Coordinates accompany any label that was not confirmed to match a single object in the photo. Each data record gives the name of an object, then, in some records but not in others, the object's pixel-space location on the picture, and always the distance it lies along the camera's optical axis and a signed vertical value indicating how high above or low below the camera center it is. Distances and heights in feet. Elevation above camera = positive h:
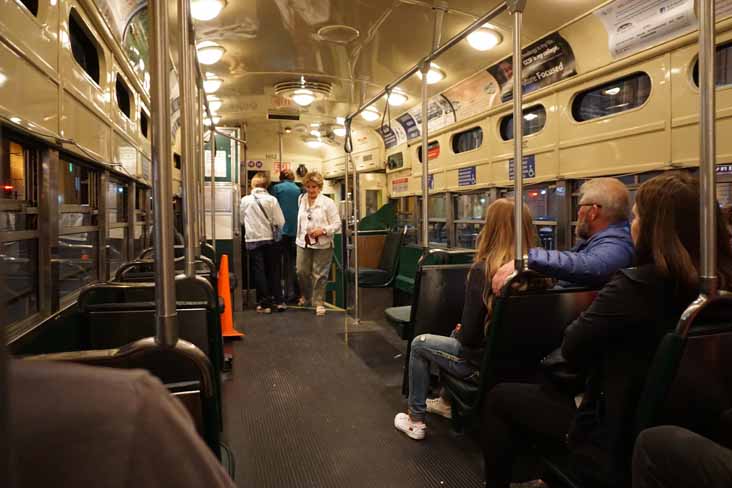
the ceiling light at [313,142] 35.65 +6.45
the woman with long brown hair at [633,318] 4.98 -0.95
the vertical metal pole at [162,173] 3.48 +0.42
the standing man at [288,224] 22.52 +0.30
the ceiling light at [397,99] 24.33 +6.59
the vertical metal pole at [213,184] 15.75 +1.55
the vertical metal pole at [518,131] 6.46 +1.27
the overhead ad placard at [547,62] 14.87 +5.19
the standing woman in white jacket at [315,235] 19.58 -0.19
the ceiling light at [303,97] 22.35 +6.23
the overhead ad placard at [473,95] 19.29 +5.48
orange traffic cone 15.92 -2.12
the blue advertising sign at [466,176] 20.52 +2.20
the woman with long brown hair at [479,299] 7.80 -1.11
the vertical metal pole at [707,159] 4.49 +0.61
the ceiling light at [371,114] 27.25 +6.54
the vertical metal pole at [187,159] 5.24 +0.77
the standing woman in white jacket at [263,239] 20.18 -0.34
